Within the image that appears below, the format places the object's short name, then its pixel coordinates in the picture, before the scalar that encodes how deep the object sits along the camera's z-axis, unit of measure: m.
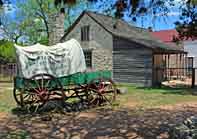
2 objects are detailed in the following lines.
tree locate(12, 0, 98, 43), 48.33
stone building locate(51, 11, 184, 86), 30.22
